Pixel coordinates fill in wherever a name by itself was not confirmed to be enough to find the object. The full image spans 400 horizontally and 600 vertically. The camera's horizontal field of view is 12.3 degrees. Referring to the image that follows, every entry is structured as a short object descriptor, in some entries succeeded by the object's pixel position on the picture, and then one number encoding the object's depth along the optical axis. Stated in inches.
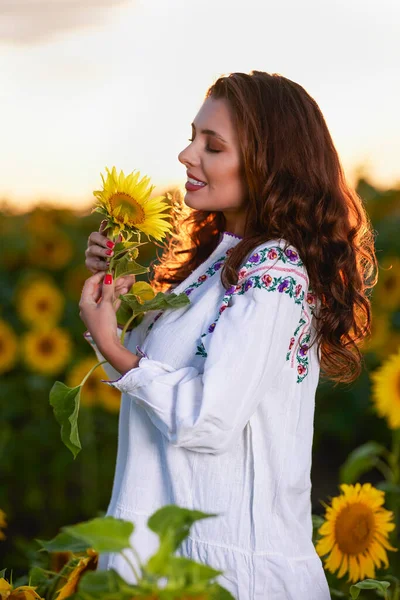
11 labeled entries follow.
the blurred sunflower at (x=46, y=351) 317.4
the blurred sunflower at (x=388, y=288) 335.5
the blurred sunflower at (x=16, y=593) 123.2
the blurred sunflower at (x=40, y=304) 333.9
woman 124.0
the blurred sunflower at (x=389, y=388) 215.6
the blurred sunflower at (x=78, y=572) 121.4
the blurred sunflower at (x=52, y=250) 357.2
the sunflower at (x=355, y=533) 164.7
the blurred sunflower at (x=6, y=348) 320.7
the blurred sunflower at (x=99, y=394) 291.3
